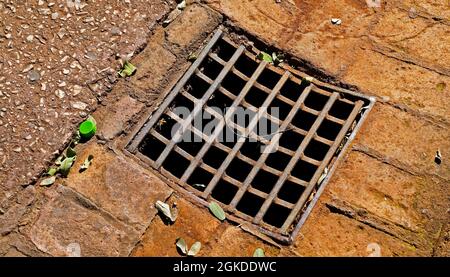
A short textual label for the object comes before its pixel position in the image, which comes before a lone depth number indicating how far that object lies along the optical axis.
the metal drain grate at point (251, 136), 2.48
